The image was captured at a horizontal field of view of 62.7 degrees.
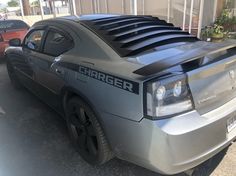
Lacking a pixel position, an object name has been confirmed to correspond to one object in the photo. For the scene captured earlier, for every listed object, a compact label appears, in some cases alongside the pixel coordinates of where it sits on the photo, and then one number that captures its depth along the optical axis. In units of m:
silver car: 1.51
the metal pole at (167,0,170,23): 7.57
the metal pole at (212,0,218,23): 7.49
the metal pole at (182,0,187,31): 6.82
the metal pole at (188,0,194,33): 6.77
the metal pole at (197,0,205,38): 6.46
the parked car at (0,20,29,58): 6.14
